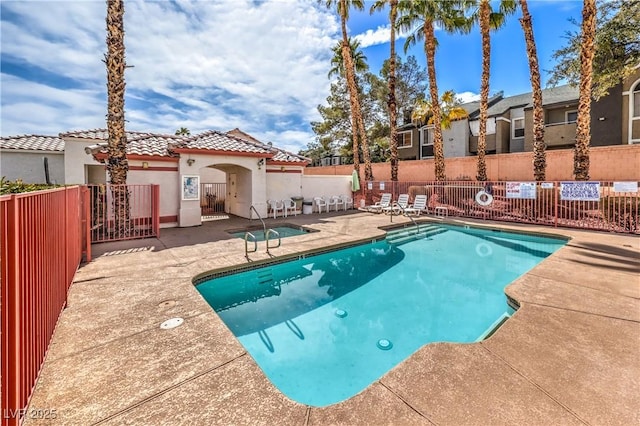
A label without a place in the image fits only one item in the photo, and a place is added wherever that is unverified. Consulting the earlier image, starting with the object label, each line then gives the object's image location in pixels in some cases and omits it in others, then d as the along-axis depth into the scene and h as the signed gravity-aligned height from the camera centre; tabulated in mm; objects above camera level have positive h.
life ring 14312 +279
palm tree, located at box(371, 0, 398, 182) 18497 +7535
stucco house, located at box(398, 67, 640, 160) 17875 +6380
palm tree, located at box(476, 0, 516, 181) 15070 +8550
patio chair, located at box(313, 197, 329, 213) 17625 +111
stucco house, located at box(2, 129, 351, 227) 12320 +1983
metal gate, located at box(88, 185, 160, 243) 9336 -330
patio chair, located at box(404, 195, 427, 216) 15505 -120
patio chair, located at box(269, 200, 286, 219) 15406 -50
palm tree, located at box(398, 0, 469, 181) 16500 +10714
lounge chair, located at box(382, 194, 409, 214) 16270 -24
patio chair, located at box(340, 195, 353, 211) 19016 +207
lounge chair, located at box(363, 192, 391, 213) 17259 -43
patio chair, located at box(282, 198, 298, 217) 16089 -83
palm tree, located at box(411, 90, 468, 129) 23547 +8131
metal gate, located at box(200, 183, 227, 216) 18808 +511
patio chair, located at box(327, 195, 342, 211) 18391 +175
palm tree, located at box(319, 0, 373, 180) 19547 +9426
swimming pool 4137 -2120
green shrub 4047 +341
